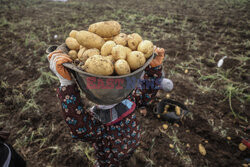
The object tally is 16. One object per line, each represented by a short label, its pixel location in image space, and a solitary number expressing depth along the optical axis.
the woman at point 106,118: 0.95
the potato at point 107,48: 0.82
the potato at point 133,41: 0.89
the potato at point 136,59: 0.76
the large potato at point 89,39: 0.82
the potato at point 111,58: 0.78
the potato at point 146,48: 0.82
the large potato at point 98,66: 0.67
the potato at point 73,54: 0.88
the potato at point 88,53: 0.78
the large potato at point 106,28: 0.88
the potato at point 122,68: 0.70
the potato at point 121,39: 0.88
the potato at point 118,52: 0.78
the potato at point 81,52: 0.84
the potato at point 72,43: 0.90
